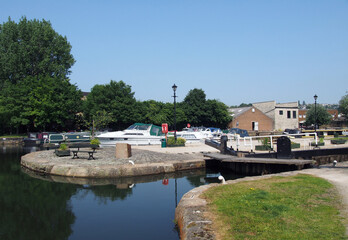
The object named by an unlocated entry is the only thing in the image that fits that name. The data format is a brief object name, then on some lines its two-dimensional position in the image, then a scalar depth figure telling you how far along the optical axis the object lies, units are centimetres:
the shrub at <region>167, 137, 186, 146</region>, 2710
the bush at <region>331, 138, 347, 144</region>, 2579
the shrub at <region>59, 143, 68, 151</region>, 2061
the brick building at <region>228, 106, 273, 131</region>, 5816
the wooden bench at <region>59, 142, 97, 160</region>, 1853
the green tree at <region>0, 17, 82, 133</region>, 4409
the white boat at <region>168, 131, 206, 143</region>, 3234
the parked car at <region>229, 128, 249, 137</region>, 3838
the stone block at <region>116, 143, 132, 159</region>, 1859
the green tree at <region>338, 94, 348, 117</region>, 6406
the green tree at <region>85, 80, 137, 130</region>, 4681
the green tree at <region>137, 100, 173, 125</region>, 4962
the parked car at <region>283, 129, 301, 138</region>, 4282
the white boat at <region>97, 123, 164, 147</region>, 2970
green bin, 2692
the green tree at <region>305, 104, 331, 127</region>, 6179
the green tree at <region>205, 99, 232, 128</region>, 5534
